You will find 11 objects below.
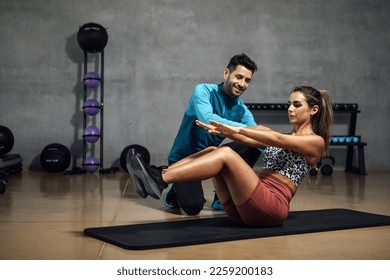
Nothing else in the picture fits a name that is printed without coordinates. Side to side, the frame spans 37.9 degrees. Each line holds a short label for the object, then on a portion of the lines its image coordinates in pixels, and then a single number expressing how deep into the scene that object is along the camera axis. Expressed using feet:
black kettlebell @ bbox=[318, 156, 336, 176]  23.32
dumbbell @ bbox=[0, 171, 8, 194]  16.18
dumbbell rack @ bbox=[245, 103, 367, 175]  23.62
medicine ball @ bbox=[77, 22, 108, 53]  22.09
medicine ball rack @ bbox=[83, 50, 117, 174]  23.04
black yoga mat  9.68
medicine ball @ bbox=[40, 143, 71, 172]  22.31
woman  9.98
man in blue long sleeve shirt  13.04
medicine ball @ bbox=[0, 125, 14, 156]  21.18
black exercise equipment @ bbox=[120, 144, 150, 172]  22.81
